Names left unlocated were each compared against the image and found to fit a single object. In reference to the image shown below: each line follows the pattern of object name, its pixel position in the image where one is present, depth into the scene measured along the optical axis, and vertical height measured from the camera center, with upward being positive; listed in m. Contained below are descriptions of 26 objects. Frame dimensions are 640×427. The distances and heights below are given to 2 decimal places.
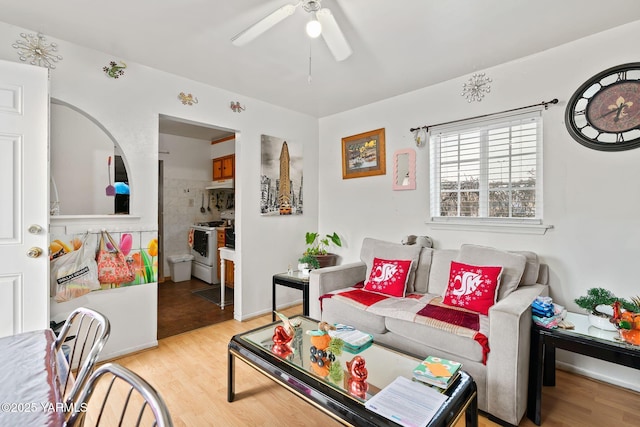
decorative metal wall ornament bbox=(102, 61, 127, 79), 2.45 +1.13
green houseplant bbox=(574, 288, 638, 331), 1.82 -0.59
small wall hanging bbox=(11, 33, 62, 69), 2.10 +1.11
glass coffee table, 1.29 -0.82
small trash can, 4.93 -0.92
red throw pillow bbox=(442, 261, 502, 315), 2.17 -0.56
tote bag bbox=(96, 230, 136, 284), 2.44 -0.45
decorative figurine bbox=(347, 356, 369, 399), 1.42 -0.79
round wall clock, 2.06 +0.71
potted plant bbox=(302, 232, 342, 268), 3.70 -0.48
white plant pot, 1.79 -0.66
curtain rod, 2.35 +0.84
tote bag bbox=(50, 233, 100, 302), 2.22 -0.48
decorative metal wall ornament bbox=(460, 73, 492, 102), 2.71 +1.11
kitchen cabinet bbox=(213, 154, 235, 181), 5.03 +0.73
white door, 1.88 +0.07
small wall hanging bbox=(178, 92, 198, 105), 2.87 +1.05
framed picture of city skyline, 3.54 +0.40
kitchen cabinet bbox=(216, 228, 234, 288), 4.54 -0.81
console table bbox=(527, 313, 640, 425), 1.59 -0.74
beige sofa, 1.71 -0.72
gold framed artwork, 3.48 +0.66
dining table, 0.78 -0.52
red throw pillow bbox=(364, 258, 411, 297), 2.62 -0.58
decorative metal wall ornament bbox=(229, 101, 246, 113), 3.23 +1.09
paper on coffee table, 1.21 -0.81
